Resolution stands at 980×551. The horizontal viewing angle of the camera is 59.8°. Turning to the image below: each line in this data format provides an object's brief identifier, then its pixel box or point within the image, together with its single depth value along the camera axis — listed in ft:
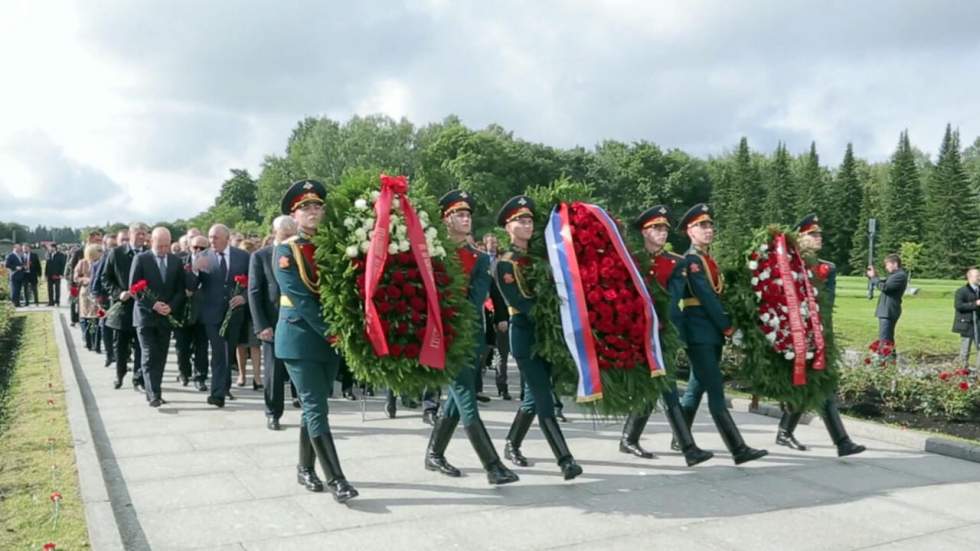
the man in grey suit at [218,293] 33.24
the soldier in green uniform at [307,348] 19.80
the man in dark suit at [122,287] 36.35
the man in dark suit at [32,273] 92.12
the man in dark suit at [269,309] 25.81
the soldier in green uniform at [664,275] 22.70
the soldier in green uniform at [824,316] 24.68
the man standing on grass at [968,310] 47.42
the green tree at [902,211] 243.19
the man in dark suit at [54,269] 89.10
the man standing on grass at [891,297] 47.24
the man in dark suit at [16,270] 90.74
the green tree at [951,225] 225.56
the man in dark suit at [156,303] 32.55
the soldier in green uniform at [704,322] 23.00
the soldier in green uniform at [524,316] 21.83
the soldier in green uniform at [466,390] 20.92
